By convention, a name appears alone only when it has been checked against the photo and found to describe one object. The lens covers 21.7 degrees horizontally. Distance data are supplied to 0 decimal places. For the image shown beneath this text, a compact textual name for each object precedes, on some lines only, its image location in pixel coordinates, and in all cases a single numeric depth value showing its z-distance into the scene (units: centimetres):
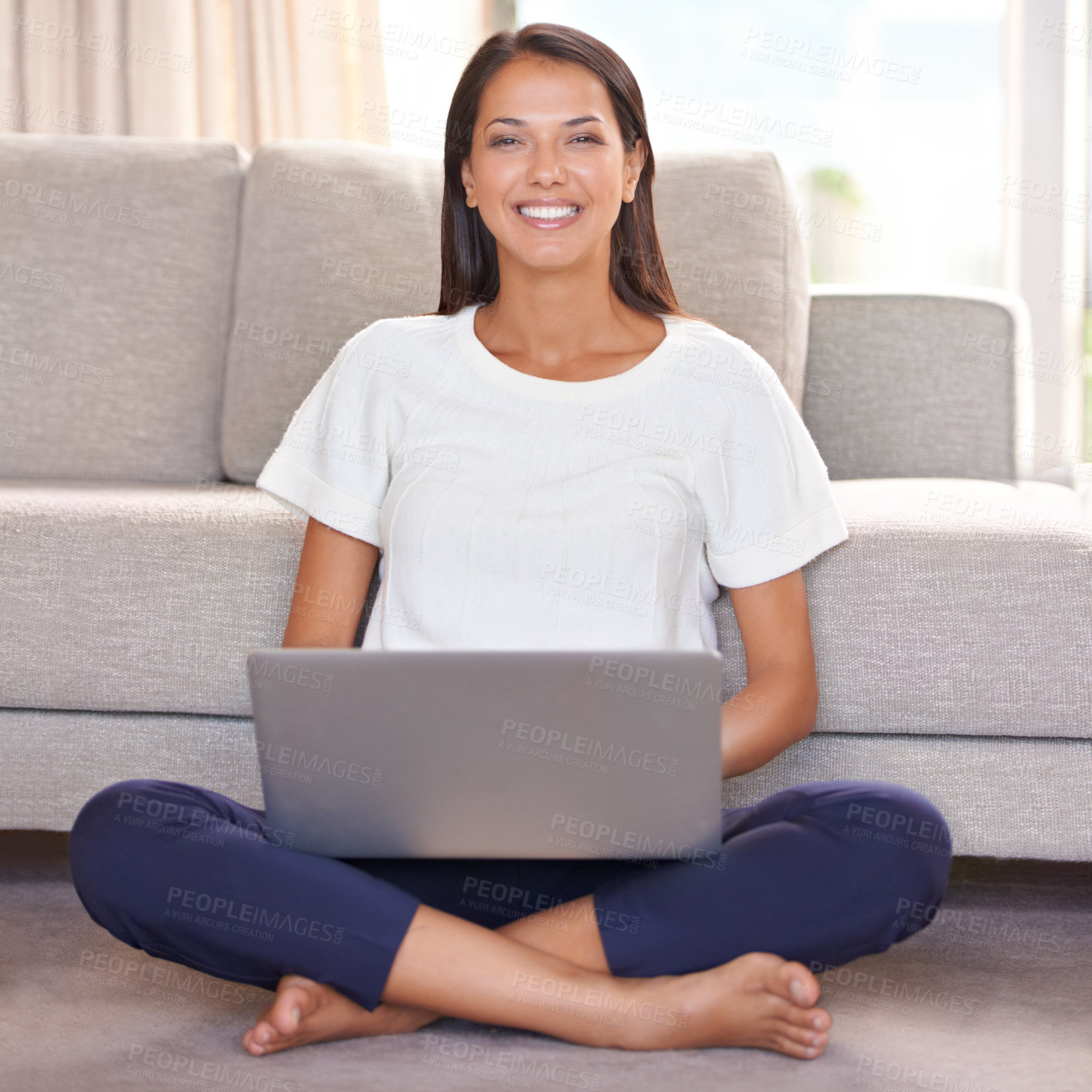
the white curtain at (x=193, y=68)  436
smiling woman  239
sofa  271
